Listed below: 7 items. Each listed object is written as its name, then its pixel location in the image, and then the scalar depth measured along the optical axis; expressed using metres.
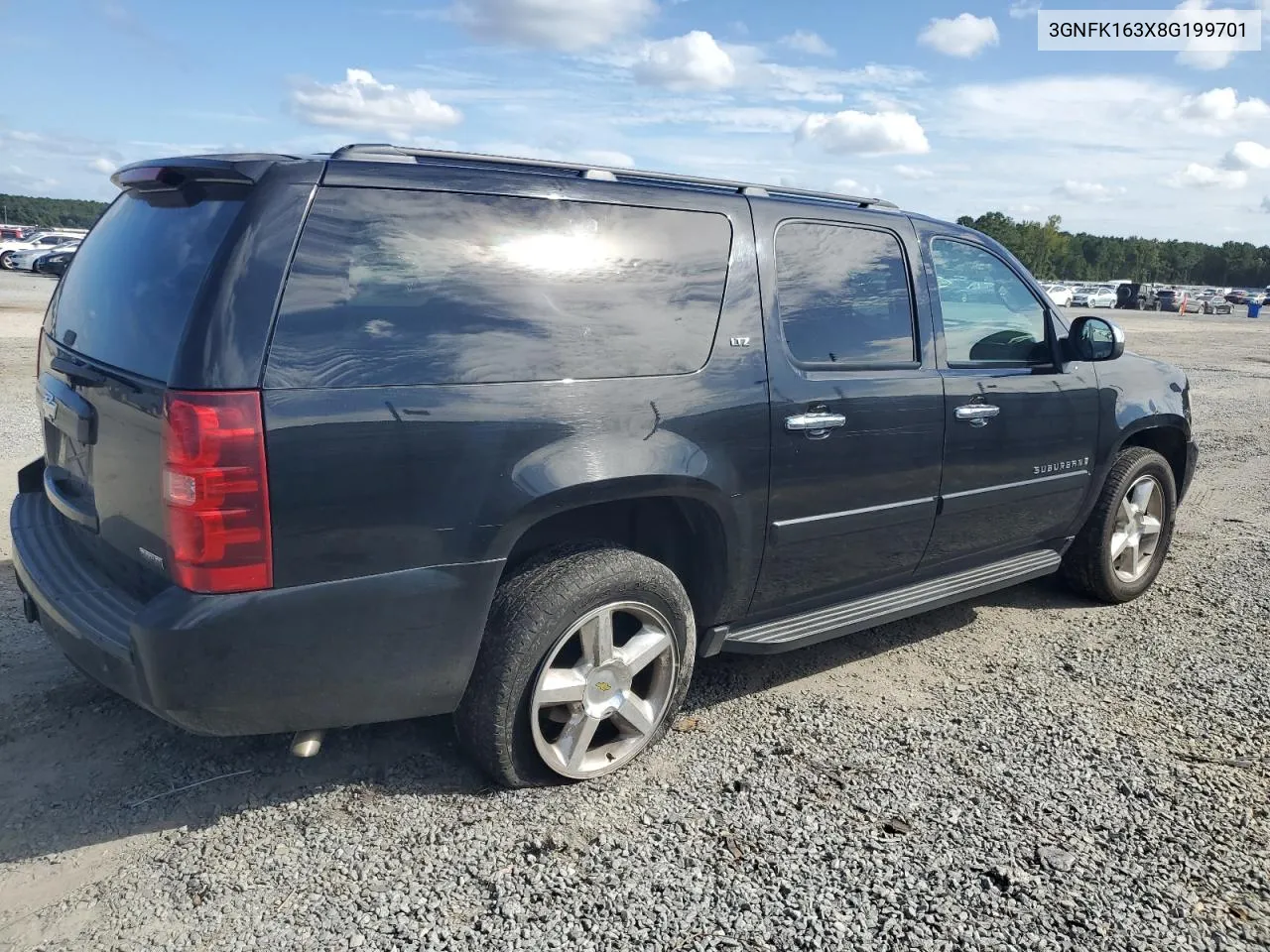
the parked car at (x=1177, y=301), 57.09
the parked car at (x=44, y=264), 32.72
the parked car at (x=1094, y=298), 53.03
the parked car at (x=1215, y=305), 57.03
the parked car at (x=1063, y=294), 47.43
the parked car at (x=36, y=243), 36.16
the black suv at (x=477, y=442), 2.42
